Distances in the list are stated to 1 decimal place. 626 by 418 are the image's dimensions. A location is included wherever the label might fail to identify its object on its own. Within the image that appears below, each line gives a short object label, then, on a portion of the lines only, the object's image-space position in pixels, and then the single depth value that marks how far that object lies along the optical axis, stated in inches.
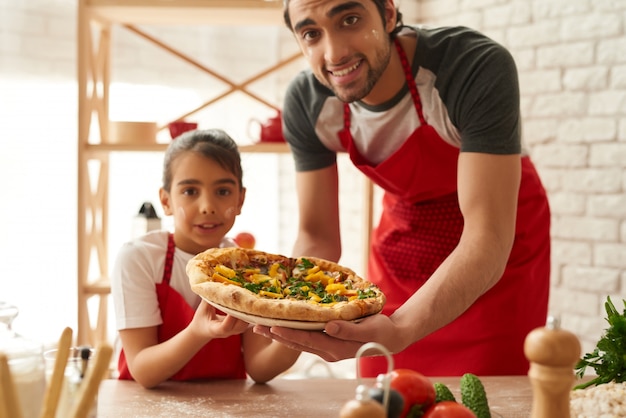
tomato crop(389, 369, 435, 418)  40.0
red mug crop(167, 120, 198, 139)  109.5
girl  67.0
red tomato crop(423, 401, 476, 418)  38.7
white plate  52.4
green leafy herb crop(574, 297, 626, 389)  47.2
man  68.4
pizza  52.4
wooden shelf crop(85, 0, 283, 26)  110.7
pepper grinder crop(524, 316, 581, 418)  35.4
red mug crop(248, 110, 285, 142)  116.9
